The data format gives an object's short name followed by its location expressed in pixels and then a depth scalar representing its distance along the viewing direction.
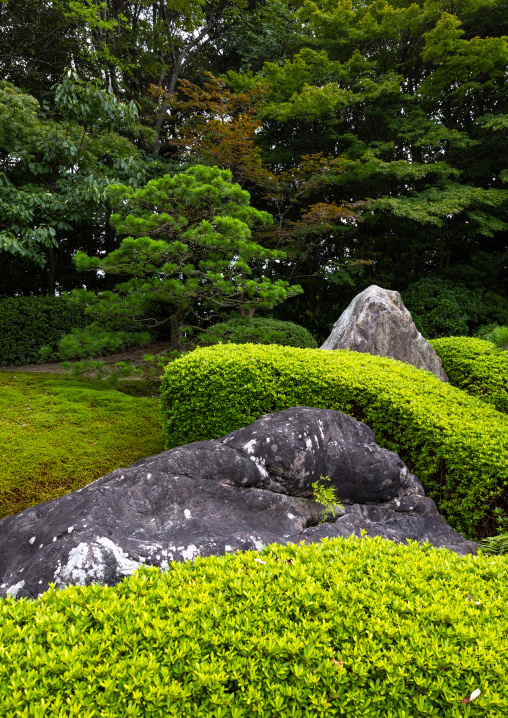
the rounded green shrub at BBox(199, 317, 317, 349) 6.73
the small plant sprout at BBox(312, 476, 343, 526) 2.88
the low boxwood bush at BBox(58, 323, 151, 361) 5.99
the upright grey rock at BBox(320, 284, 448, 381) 6.12
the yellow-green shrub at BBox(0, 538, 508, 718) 1.17
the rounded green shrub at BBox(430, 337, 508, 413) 5.33
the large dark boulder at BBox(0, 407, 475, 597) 2.07
